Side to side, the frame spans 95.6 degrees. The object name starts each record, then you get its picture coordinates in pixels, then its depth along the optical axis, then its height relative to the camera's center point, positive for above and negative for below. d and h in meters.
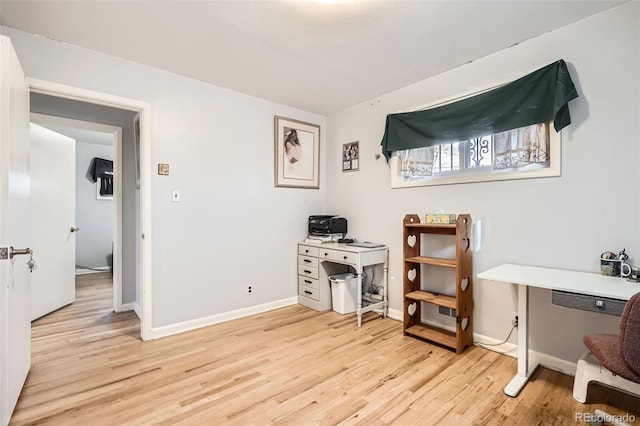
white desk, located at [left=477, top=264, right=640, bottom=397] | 1.59 -0.42
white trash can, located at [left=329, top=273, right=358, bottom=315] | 3.28 -0.94
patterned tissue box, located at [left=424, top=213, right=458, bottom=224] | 2.59 -0.06
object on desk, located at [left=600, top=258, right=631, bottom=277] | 1.81 -0.36
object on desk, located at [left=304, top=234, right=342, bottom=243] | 3.55 -0.34
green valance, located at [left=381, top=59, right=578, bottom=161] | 2.04 +0.83
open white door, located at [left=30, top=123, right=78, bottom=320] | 3.13 -0.11
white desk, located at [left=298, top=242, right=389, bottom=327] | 3.00 -0.67
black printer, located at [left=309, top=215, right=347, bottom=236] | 3.54 -0.18
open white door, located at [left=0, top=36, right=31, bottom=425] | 1.50 -0.09
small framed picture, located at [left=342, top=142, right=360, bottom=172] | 3.60 +0.68
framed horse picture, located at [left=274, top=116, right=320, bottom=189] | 3.56 +0.74
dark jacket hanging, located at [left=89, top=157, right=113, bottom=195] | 5.59 +0.71
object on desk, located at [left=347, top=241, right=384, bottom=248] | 3.19 -0.38
